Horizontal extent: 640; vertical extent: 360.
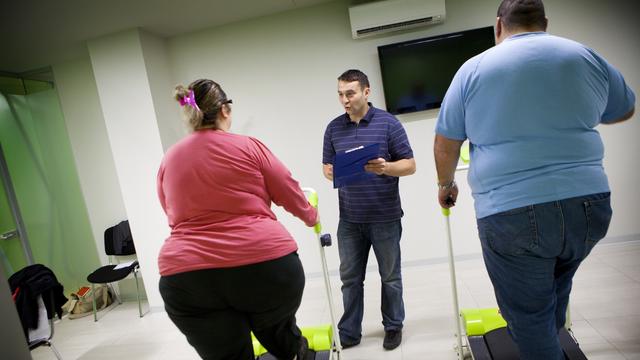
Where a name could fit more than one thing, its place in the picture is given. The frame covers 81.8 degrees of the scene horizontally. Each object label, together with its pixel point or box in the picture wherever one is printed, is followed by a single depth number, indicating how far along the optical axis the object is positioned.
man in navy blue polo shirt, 2.12
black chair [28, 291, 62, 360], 2.41
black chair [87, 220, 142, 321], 3.50
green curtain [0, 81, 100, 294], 3.77
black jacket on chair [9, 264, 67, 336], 2.34
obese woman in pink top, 1.26
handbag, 3.71
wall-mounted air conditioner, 2.96
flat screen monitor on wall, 3.07
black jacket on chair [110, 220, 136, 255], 3.74
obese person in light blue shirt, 1.06
